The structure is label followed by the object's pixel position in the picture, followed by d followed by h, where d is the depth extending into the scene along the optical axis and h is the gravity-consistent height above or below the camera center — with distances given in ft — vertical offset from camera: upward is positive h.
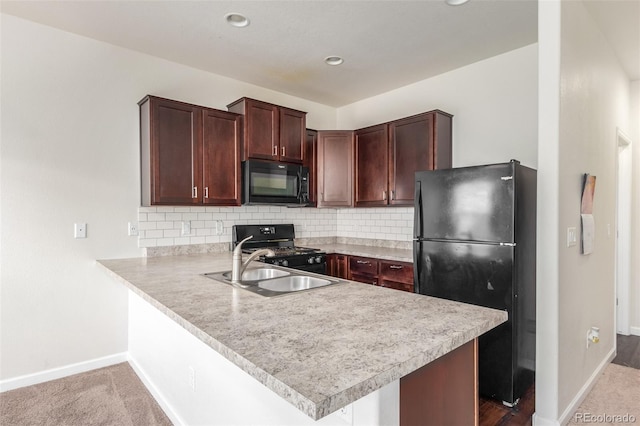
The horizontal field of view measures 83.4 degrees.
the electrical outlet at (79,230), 9.46 -0.57
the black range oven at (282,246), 11.31 -1.40
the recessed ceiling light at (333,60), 10.79 +4.53
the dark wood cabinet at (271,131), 11.39 +2.58
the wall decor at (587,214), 7.91 -0.16
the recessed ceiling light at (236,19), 8.49 +4.57
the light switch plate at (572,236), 7.27 -0.61
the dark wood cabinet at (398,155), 11.16 +1.75
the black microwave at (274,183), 11.34 +0.83
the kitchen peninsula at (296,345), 2.85 -1.32
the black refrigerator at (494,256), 7.13 -1.04
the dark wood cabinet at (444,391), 3.65 -2.05
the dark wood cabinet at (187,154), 9.75 +1.58
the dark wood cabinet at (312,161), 13.32 +1.76
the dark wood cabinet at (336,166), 13.43 +1.57
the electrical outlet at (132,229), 10.35 -0.59
